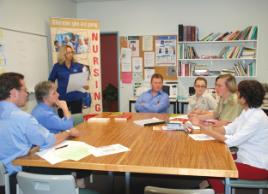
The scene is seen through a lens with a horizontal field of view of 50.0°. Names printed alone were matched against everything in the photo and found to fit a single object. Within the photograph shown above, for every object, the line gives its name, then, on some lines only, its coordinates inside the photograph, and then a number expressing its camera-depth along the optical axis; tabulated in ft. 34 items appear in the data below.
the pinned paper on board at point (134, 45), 19.62
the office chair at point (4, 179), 6.16
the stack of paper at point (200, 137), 7.81
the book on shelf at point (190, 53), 18.48
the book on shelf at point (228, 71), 18.13
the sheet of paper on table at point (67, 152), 6.34
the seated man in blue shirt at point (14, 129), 6.44
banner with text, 15.98
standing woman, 14.70
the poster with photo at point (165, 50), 19.08
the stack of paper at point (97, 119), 10.63
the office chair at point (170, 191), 4.61
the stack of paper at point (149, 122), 9.84
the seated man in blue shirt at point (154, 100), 13.26
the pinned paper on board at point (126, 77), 20.04
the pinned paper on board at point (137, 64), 19.75
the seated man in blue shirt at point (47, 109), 8.57
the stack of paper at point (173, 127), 9.00
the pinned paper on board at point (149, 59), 19.56
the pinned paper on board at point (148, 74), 19.70
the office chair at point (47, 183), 5.15
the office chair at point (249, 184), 7.02
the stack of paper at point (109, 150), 6.66
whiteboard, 13.01
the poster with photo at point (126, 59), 19.84
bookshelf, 17.74
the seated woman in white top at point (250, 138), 7.10
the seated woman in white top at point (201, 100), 12.56
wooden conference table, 5.70
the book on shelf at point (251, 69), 17.70
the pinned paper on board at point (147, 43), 19.40
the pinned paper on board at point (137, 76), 19.88
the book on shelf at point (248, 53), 17.69
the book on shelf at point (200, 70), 18.43
